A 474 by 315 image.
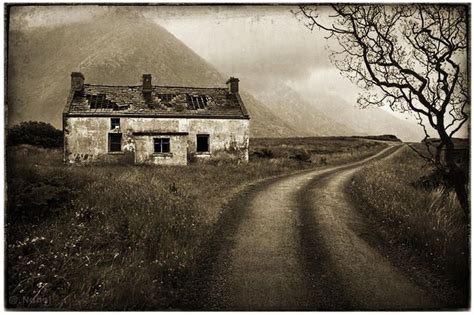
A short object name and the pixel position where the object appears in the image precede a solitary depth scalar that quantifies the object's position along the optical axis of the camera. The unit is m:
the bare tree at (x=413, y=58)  4.22
